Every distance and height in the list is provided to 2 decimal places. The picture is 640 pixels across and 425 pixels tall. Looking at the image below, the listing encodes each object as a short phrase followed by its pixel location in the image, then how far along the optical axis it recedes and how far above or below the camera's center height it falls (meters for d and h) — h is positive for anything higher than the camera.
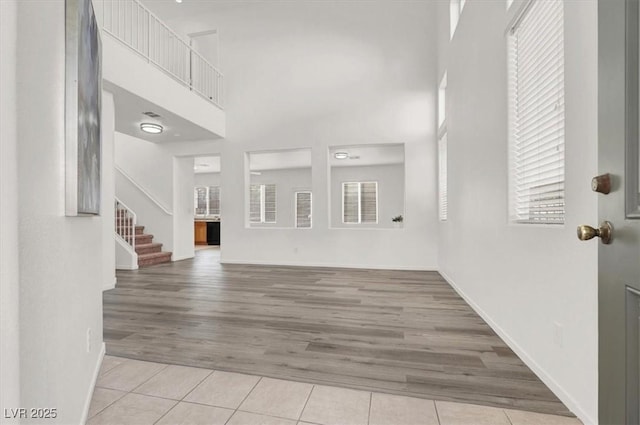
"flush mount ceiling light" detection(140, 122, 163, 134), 5.27 +1.48
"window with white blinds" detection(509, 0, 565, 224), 1.74 +0.60
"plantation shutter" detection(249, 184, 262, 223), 11.62 +0.33
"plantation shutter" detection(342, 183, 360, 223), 10.44 +0.28
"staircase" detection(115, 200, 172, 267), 5.94 -0.58
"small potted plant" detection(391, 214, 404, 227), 7.98 -0.36
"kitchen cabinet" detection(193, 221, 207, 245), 11.48 -0.74
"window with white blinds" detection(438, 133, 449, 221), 4.85 +0.56
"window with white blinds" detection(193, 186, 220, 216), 12.38 +0.45
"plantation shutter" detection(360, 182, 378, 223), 10.29 +0.30
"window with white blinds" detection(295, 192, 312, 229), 11.18 +0.12
